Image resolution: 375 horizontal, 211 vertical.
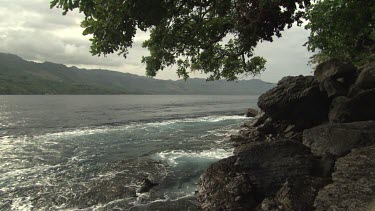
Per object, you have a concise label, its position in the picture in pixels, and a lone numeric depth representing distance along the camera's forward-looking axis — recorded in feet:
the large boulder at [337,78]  82.02
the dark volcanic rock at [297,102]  88.53
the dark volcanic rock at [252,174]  46.70
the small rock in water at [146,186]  64.84
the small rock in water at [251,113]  254.31
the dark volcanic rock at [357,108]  66.64
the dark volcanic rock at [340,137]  48.01
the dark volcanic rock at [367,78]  73.10
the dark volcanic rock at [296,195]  37.14
